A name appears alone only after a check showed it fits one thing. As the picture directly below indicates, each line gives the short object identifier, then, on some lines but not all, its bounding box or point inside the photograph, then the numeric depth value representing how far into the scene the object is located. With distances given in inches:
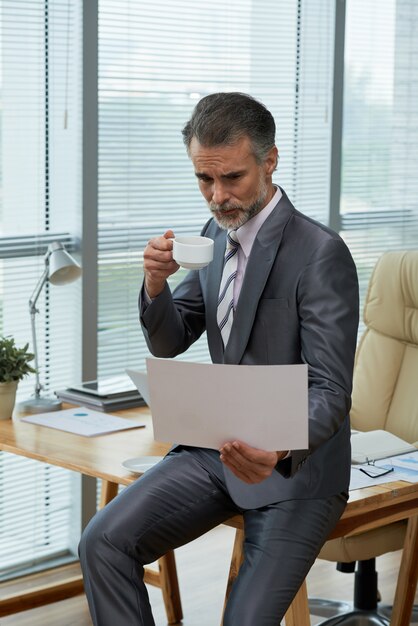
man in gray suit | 83.9
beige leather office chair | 122.8
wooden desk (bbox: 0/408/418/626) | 91.1
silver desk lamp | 120.4
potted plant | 115.6
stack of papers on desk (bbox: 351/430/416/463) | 101.3
